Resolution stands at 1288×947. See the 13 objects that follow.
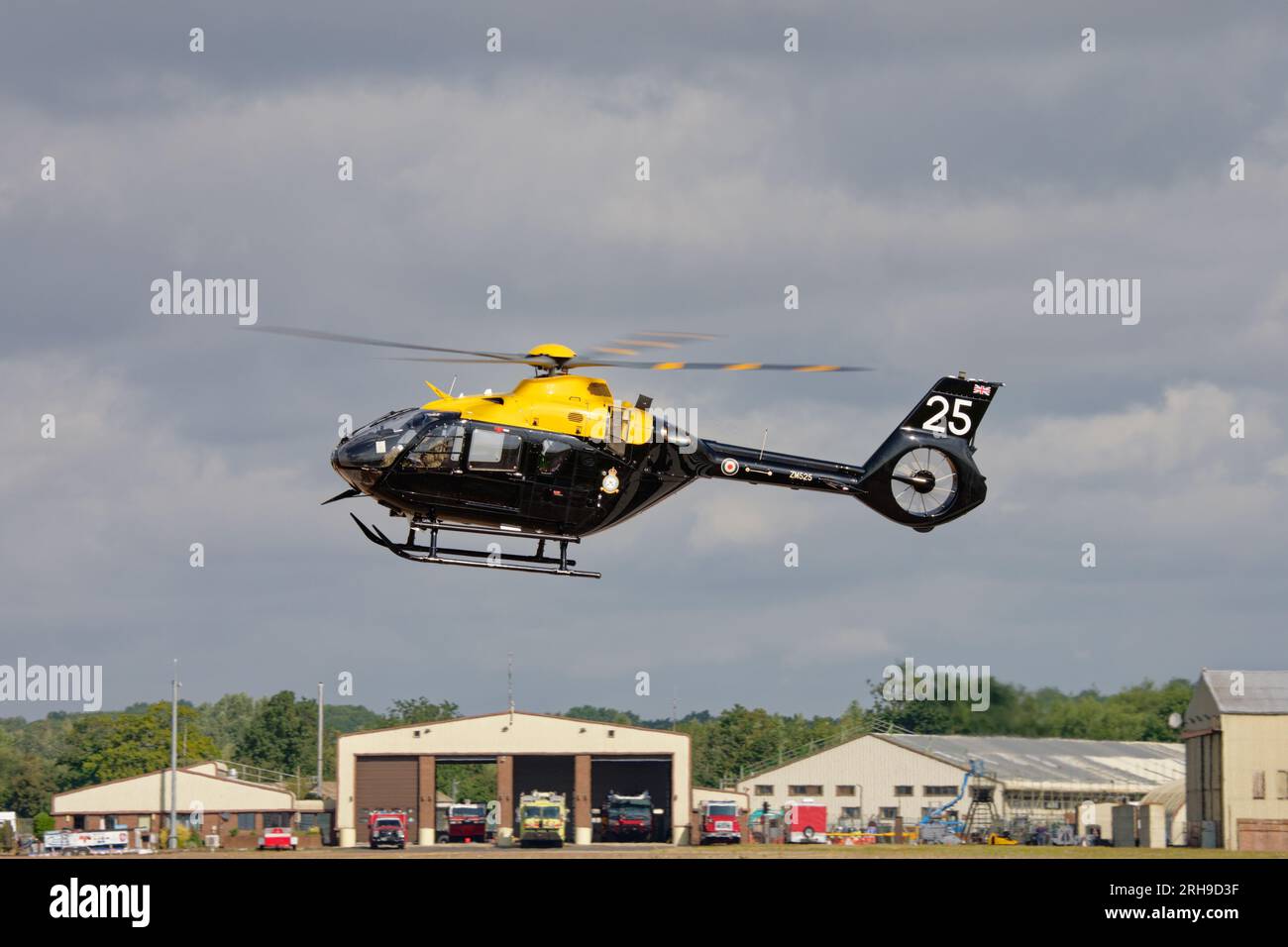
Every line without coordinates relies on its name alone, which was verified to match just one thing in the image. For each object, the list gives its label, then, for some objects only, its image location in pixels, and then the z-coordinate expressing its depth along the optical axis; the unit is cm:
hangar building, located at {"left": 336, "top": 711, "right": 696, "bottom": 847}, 8844
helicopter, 3900
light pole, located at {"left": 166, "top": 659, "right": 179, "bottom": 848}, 8800
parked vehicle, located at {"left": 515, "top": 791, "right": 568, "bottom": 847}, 8631
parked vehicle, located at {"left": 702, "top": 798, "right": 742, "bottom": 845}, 8675
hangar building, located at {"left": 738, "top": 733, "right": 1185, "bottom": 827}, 8381
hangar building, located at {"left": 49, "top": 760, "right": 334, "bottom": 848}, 9700
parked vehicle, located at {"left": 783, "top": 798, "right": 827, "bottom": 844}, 9250
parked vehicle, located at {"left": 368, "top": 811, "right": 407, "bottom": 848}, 8294
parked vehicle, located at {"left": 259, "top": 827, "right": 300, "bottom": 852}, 8025
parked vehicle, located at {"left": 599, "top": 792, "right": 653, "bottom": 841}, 9025
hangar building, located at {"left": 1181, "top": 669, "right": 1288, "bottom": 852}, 6475
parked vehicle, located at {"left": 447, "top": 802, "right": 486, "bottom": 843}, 9350
